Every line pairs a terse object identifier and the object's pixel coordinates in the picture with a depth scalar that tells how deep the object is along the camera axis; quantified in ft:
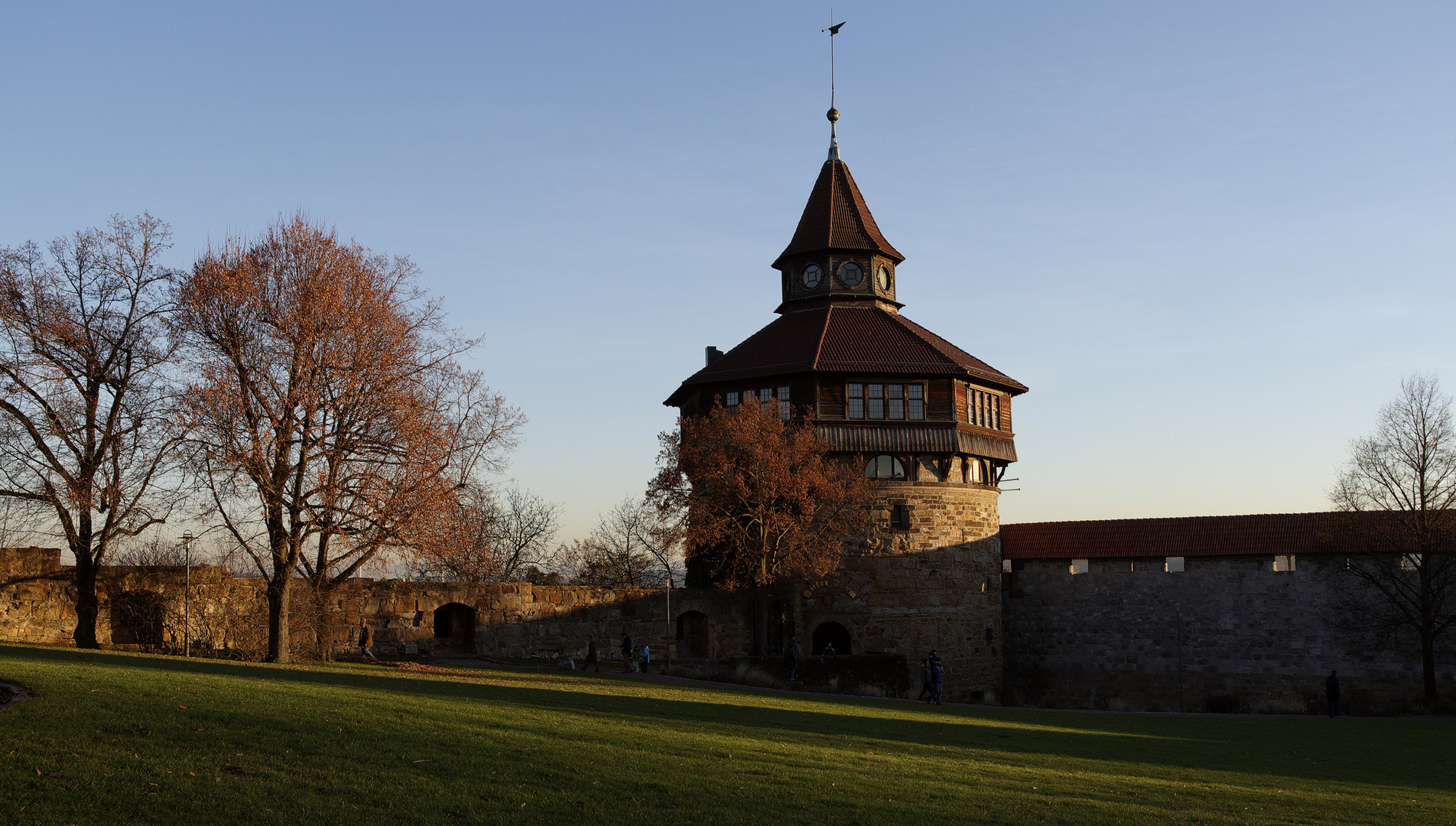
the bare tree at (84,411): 82.74
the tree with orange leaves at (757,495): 110.22
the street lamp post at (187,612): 82.12
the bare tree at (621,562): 233.96
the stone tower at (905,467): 124.47
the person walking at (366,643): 88.38
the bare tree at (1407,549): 118.73
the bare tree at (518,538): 234.03
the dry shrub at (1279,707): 116.37
